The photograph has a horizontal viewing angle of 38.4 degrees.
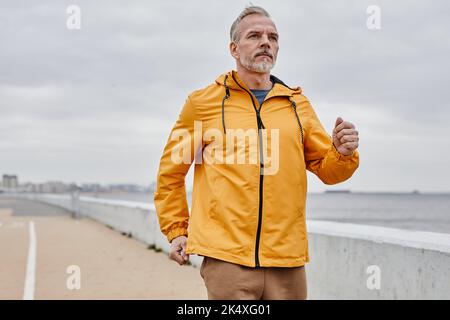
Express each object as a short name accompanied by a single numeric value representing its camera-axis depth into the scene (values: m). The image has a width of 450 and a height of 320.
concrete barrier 5.00
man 3.03
